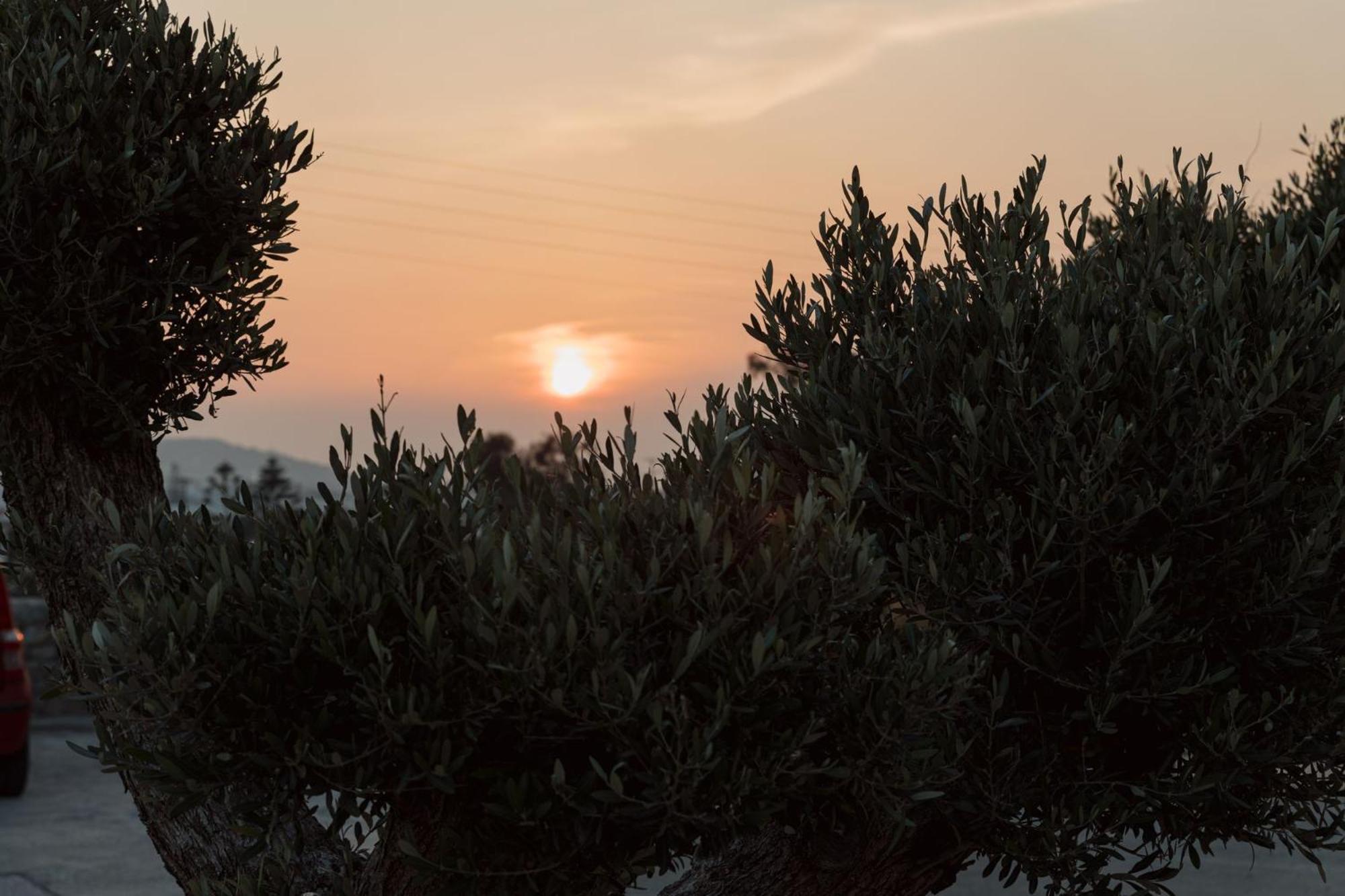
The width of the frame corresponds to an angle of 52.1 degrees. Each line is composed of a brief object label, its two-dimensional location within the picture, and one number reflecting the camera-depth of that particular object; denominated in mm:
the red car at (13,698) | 13938
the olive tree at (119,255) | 6070
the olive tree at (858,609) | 4246
